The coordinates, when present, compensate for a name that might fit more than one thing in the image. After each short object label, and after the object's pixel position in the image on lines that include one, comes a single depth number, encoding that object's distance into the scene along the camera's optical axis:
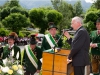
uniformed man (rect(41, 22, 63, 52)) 6.12
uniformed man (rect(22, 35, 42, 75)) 6.11
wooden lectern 4.85
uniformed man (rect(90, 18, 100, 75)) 6.68
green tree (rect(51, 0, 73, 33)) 51.21
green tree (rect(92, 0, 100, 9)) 41.72
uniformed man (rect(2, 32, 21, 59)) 5.75
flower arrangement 3.46
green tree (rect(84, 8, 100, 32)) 31.03
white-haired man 4.95
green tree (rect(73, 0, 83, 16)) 69.34
